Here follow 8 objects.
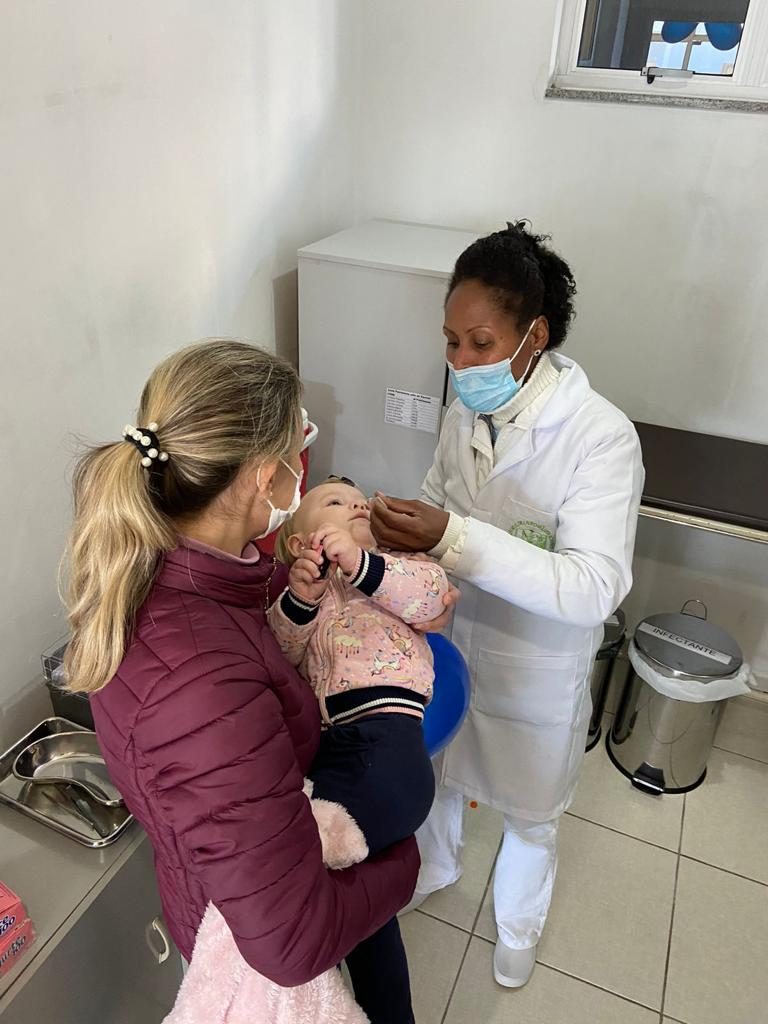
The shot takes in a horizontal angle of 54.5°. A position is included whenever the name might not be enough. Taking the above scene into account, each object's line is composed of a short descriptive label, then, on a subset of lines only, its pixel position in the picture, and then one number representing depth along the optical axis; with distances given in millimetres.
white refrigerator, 2043
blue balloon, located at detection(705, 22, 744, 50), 2092
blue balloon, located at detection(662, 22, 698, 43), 2135
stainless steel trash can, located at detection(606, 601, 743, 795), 2320
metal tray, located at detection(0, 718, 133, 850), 1397
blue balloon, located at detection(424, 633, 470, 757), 1416
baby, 1124
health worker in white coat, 1374
